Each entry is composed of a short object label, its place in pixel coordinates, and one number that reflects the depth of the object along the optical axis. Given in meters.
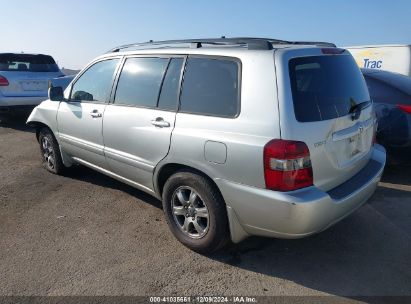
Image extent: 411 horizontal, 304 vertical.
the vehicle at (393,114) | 5.11
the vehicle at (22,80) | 8.73
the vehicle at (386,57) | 10.59
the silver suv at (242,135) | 2.82
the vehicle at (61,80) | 10.02
